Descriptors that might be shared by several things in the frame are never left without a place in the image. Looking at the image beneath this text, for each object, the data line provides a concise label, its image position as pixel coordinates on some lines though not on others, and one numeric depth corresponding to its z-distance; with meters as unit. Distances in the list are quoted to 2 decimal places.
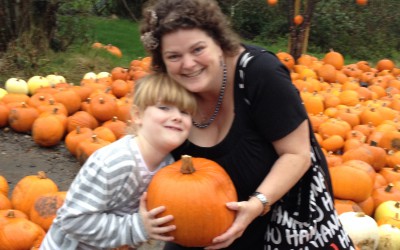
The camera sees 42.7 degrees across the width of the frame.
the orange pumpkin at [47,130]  4.61
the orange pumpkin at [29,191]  3.38
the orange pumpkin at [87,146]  4.18
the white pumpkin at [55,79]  5.83
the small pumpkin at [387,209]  3.61
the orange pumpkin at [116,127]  4.71
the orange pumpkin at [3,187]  3.55
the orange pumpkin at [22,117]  4.82
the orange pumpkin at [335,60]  7.12
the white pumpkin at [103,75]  6.36
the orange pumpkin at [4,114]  4.89
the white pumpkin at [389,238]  3.38
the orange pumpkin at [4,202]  3.35
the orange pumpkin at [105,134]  4.50
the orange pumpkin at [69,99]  5.17
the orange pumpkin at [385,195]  3.85
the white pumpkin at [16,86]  5.53
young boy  2.06
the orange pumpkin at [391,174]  4.17
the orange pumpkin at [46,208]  3.20
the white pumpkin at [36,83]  5.65
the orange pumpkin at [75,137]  4.46
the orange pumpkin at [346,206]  3.60
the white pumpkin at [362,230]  3.29
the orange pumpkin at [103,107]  4.99
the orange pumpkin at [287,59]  6.68
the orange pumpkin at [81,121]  4.83
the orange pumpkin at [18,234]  3.00
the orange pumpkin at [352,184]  3.67
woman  2.05
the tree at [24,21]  6.46
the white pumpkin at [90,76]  6.27
